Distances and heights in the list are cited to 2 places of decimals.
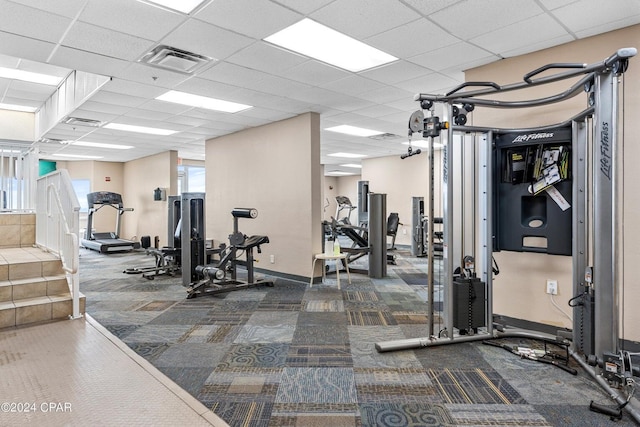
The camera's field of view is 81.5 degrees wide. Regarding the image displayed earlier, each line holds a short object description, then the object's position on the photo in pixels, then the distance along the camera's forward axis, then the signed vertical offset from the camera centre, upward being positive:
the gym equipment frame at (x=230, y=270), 5.11 -0.85
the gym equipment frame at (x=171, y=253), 6.45 -0.73
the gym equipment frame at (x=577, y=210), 2.38 +0.01
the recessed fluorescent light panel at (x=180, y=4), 2.78 +1.57
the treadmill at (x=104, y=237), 9.62 -0.72
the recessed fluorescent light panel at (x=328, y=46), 3.29 +1.61
